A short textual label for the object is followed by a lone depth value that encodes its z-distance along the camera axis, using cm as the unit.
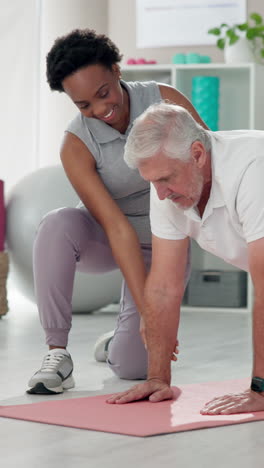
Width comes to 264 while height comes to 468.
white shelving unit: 530
